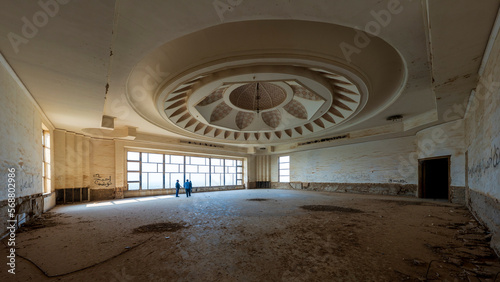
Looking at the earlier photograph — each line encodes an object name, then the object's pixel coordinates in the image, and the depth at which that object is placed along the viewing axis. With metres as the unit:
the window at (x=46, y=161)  9.62
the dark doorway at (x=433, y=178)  12.38
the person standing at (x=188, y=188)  14.75
